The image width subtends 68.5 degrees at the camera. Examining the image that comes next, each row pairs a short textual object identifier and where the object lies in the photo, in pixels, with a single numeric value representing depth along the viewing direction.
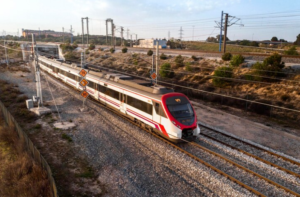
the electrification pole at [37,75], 18.27
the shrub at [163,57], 40.81
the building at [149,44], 67.14
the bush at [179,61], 35.62
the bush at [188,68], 32.75
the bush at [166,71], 32.29
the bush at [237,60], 28.62
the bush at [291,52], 29.99
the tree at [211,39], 107.99
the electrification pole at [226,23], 31.42
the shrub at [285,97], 21.56
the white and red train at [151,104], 12.09
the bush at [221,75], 26.53
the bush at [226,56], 31.39
